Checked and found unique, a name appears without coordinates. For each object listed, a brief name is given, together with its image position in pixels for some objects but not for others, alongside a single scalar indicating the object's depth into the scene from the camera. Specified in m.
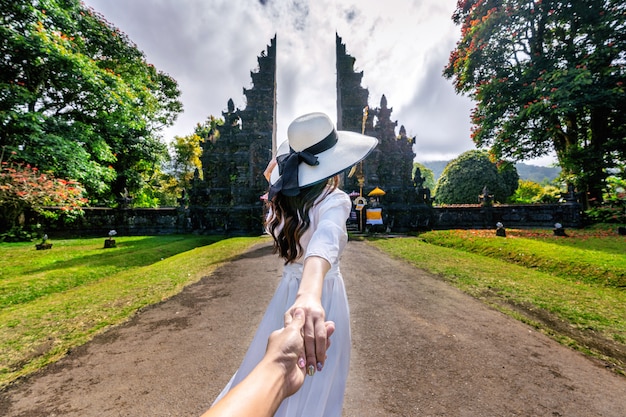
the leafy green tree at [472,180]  26.62
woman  1.45
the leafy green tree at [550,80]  12.19
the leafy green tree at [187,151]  35.41
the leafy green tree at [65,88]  10.84
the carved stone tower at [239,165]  18.47
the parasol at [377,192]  17.63
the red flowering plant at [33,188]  9.98
